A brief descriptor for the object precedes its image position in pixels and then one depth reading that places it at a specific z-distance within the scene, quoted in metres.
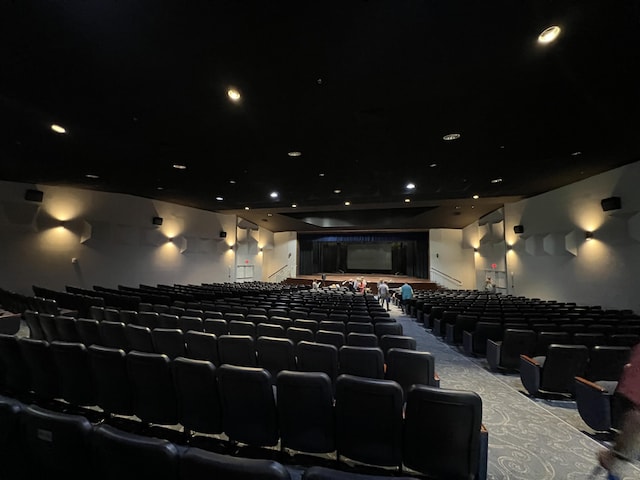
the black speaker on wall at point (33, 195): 9.71
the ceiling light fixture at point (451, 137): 6.16
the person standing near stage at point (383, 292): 12.69
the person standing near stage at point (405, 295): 12.10
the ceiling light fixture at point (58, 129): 5.78
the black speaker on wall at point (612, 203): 8.02
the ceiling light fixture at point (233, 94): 4.58
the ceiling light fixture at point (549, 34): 3.31
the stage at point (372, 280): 19.95
